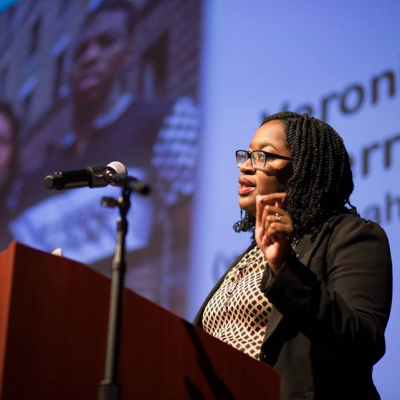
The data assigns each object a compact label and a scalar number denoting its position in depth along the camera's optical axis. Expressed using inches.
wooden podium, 164.5
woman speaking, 171.1
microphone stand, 163.2
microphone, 172.1
